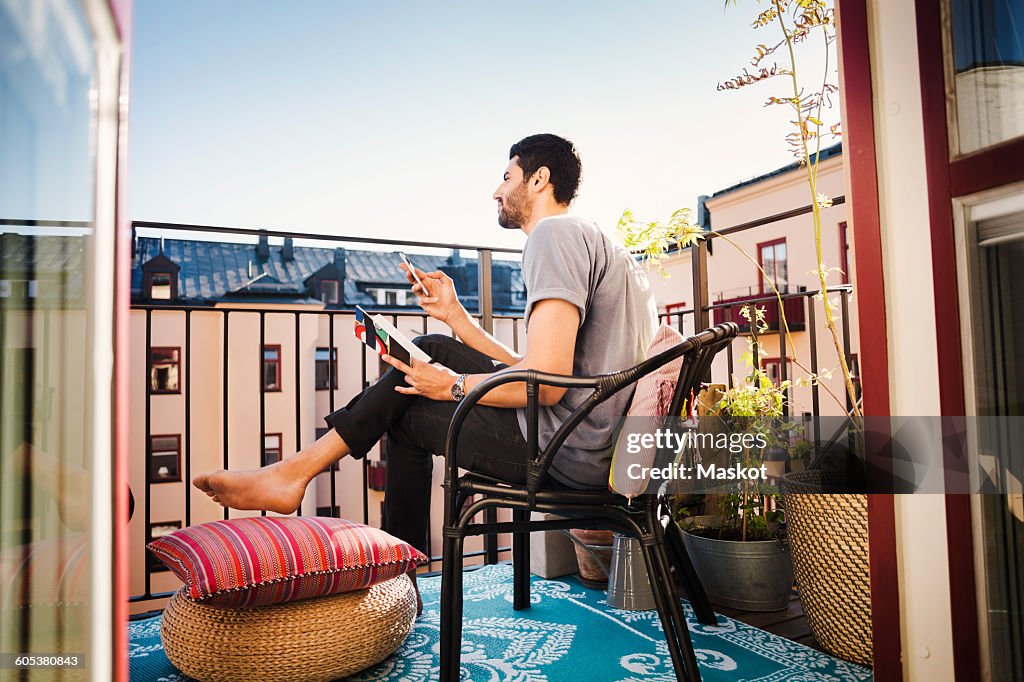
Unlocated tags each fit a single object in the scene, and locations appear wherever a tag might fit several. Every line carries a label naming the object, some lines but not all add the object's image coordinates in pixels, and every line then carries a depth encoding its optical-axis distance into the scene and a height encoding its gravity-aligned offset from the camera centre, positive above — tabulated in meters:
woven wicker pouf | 1.38 -0.55
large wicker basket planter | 1.52 -0.47
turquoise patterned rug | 1.49 -0.69
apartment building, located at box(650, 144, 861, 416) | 11.97 +2.56
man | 1.37 +0.01
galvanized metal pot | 1.91 -0.60
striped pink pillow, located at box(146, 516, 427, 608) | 1.35 -0.38
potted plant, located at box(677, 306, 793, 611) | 1.92 -0.48
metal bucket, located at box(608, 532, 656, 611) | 1.91 -0.61
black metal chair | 1.18 -0.24
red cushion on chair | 1.25 -0.08
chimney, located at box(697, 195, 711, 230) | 14.38 +3.82
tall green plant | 1.67 +0.81
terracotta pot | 2.14 -0.60
